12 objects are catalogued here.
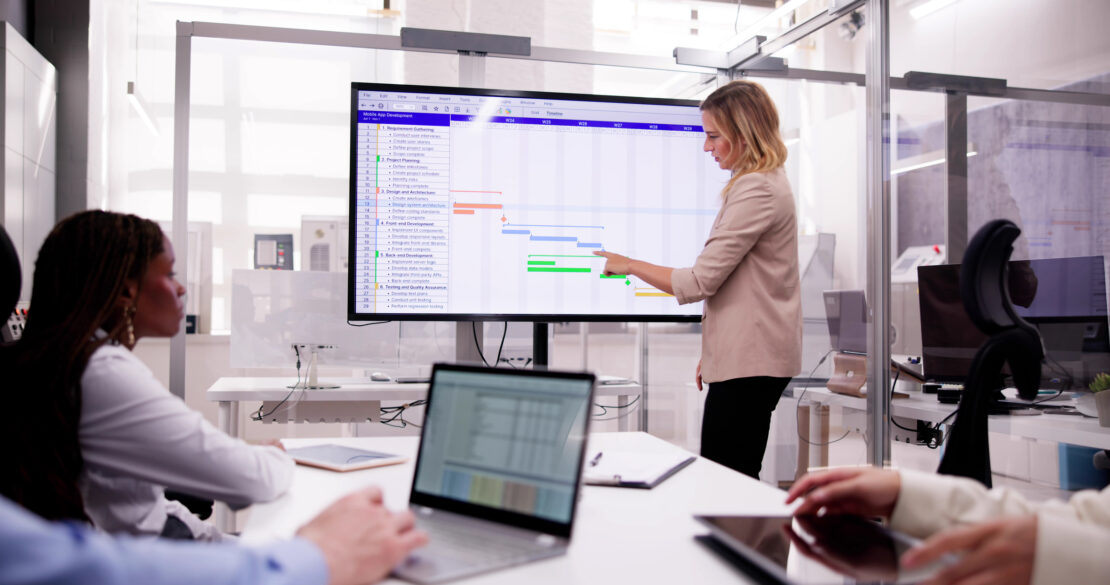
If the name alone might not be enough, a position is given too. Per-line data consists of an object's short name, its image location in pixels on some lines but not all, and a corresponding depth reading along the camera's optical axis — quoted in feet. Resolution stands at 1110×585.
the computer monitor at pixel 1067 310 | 6.69
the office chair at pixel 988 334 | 3.59
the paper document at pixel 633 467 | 4.27
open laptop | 2.90
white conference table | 2.80
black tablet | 2.47
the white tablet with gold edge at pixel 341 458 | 4.62
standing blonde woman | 6.72
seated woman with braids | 3.41
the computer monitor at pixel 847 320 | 8.71
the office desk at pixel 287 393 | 8.77
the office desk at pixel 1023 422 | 6.87
